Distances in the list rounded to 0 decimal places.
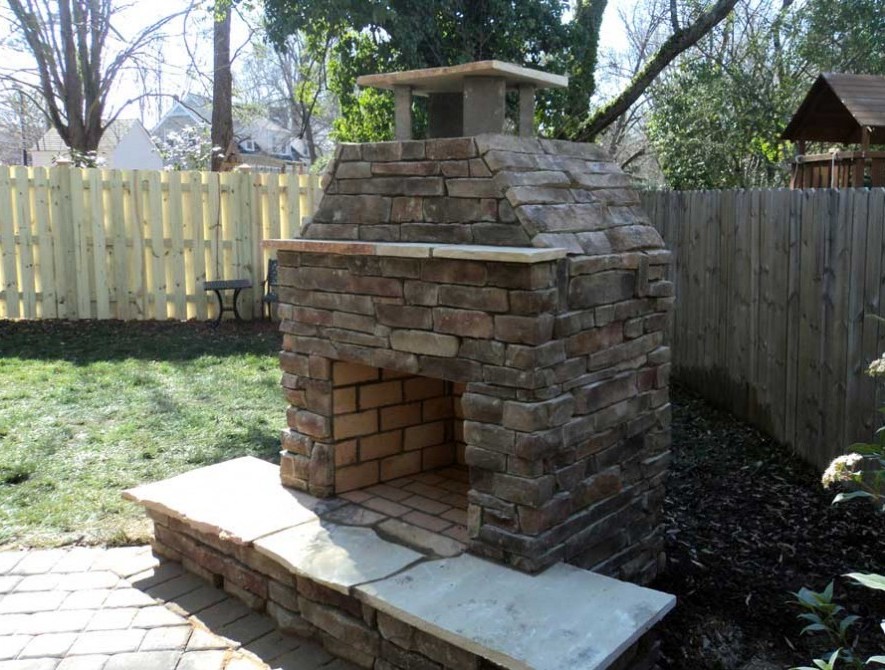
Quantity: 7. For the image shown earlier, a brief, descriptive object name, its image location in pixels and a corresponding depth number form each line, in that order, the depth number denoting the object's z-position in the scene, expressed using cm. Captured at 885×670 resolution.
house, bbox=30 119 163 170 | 2795
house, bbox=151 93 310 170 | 3069
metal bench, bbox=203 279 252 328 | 924
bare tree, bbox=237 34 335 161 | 2992
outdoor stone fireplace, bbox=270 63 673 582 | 302
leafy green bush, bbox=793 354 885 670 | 266
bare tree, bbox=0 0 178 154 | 1565
